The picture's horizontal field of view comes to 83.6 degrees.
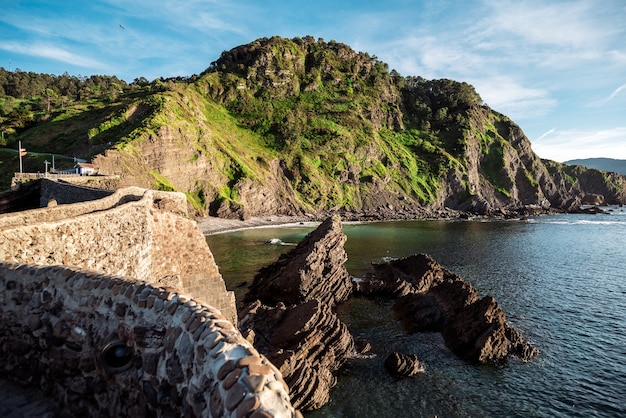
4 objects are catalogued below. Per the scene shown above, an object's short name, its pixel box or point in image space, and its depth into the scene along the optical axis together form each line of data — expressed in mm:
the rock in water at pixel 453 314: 24422
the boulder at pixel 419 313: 28641
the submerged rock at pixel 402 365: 21938
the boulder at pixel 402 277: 36625
